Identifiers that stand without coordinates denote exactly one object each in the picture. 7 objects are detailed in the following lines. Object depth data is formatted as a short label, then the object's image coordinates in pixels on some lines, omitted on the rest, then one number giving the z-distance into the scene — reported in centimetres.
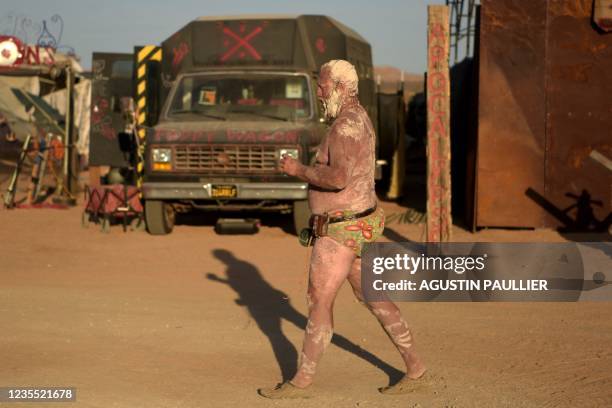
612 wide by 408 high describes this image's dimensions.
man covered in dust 547
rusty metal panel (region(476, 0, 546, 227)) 1388
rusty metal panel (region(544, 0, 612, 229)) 1371
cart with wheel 1415
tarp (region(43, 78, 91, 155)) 2792
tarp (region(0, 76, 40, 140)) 2952
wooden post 1087
